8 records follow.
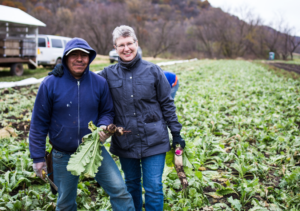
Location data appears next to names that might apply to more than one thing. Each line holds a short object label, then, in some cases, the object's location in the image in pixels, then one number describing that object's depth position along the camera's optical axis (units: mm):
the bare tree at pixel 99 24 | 45344
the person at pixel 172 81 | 3676
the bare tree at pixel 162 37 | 53191
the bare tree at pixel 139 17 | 51969
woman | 2467
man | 2246
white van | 15891
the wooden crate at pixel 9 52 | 12285
